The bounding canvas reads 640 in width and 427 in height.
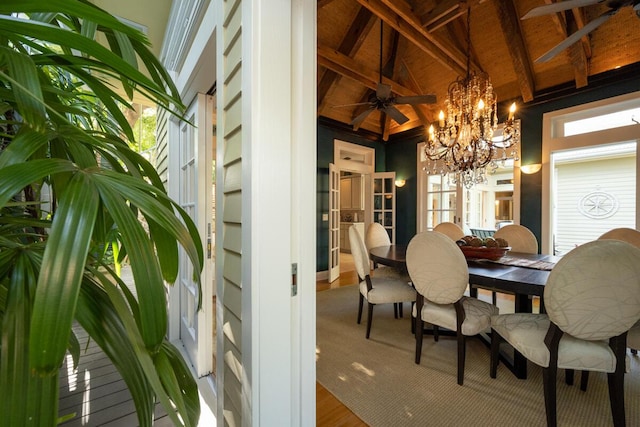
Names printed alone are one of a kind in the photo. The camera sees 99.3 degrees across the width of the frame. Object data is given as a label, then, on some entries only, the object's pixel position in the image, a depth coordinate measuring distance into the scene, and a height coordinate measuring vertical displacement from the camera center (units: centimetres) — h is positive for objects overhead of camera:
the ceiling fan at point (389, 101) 336 +137
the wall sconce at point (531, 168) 412 +60
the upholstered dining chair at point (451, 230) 331 -28
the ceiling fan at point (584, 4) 190 +144
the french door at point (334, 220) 500 -23
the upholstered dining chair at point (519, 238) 296 -35
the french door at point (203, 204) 181 +4
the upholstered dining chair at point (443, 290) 187 -59
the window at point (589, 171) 358 +74
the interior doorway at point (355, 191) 508 +40
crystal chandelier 301 +84
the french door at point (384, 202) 594 +14
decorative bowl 233 -39
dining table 171 -47
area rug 159 -122
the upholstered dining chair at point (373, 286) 250 -74
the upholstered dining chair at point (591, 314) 130 -54
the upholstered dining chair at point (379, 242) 312 -42
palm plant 31 -6
